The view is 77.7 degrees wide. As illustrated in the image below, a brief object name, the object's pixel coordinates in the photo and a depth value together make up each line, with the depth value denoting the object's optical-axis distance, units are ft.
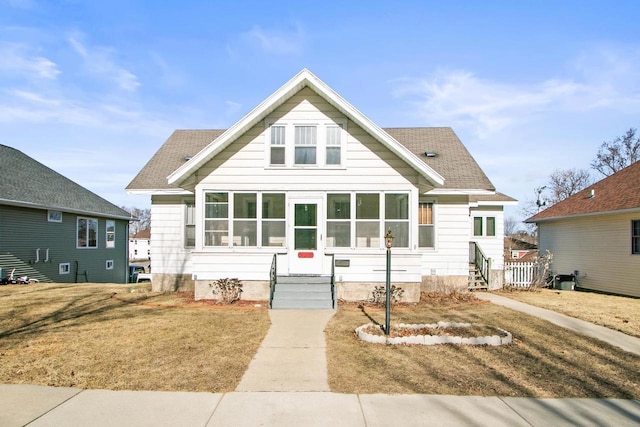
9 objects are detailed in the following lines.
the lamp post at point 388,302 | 24.54
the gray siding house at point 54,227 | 57.52
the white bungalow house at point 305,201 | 38.45
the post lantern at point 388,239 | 25.65
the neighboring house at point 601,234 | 49.78
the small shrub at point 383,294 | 37.60
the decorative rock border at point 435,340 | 23.31
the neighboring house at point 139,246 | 250.37
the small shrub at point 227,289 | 37.19
